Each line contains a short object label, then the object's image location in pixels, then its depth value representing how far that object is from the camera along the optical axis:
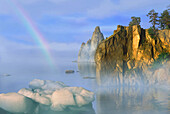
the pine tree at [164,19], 55.78
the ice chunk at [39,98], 24.41
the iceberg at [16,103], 22.72
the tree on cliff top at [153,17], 55.88
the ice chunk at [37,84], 40.00
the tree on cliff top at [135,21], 61.34
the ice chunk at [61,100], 24.12
